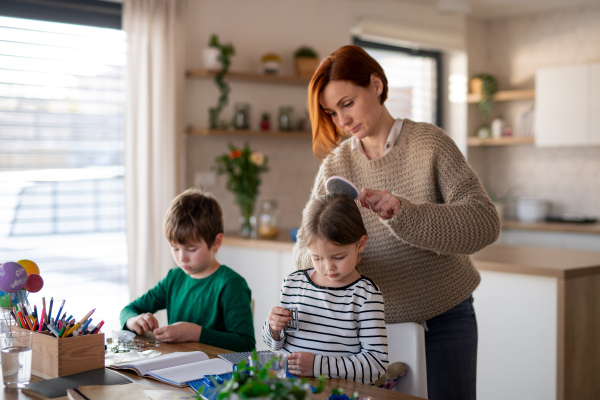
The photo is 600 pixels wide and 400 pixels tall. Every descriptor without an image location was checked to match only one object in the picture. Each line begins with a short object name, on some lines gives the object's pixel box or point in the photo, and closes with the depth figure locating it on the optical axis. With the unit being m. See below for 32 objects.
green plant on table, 0.92
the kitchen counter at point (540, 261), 2.60
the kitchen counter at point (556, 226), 4.83
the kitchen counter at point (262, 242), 3.65
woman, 1.78
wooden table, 1.34
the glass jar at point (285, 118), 4.64
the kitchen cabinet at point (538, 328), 2.58
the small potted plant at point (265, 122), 4.56
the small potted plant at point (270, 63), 4.52
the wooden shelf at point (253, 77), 4.22
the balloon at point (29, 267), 1.75
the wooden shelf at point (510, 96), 5.59
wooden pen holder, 1.53
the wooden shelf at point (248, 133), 4.21
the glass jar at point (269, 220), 4.03
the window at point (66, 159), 3.58
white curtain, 3.91
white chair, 1.73
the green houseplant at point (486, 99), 5.82
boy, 1.94
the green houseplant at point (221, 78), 4.27
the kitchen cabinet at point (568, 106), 5.11
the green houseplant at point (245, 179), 4.07
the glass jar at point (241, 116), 4.41
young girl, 1.48
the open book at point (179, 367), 1.47
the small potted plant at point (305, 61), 4.68
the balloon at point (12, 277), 1.64
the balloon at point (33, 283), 1.71
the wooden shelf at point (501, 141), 5.55
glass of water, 1.44
